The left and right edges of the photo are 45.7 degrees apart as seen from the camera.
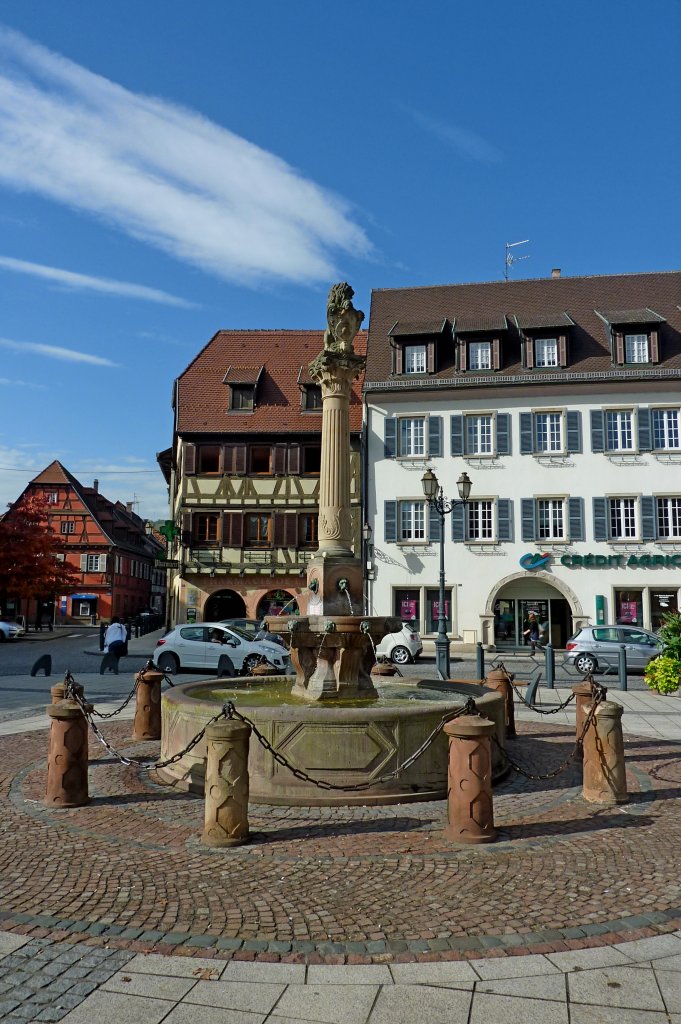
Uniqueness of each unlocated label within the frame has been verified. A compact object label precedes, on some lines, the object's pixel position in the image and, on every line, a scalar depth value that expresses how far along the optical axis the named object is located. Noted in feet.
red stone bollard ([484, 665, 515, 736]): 40.67
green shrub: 36.09
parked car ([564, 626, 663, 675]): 78.33
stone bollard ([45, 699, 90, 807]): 26.13
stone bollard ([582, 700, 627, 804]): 26.99
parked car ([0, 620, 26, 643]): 131.95
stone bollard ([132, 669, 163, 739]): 39.58
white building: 107.86
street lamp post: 63.98
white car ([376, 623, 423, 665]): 89.97
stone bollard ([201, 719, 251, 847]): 22.12
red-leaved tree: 141.49
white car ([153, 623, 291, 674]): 73.00
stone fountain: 26.55
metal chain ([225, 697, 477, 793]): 25.02
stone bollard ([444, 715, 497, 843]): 22.47
